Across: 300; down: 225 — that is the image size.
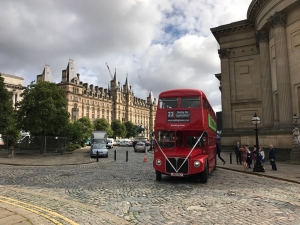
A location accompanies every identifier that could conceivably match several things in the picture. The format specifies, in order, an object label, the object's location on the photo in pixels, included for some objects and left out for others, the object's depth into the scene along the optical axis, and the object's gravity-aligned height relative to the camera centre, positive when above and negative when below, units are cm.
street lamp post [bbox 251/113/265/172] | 1668 -180
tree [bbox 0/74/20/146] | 3991 +378
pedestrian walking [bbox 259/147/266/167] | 1789 -117
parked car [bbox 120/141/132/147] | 7131 -121
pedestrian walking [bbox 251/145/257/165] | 1802 -122
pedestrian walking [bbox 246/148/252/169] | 1850 -151
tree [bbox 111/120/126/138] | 11669 +470
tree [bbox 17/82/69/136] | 3034 +336
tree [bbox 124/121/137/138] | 13112 +474
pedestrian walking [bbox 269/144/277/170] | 1730 -128
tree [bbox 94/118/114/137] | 9826 +515
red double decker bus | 1219 +26
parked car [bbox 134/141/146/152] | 4291 -140
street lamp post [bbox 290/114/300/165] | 2103 -94
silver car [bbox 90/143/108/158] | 3083 -145
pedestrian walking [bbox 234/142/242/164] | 2213 -132
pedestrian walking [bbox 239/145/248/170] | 1724 -133
